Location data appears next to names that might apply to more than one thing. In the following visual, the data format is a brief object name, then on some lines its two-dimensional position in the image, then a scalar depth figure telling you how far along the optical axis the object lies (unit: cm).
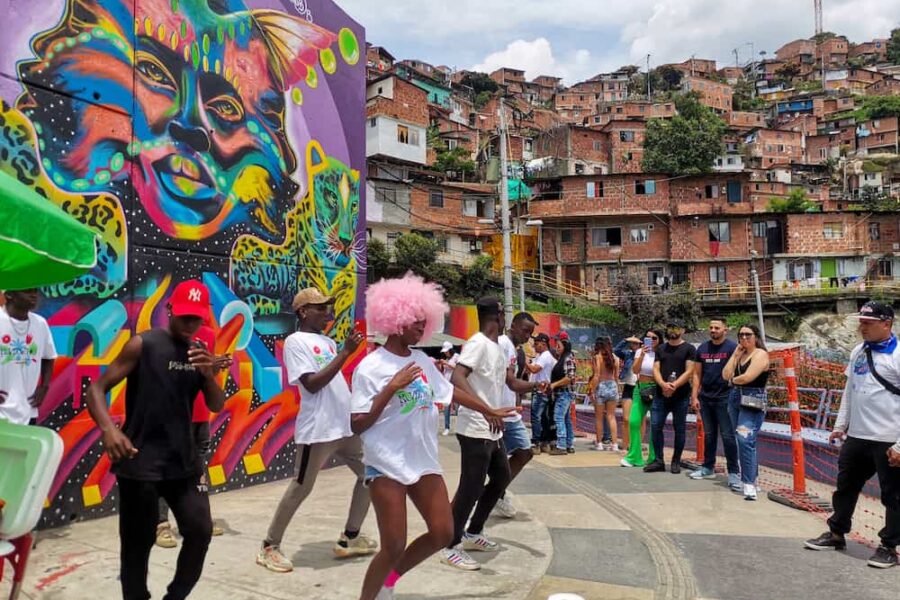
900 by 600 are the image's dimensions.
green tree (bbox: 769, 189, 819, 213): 5028
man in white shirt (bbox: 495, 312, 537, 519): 575
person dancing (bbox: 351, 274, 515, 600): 343
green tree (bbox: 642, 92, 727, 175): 5650
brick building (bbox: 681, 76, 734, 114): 9456
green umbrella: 248
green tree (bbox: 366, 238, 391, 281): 3259
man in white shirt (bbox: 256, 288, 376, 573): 454
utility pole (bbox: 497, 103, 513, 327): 2084
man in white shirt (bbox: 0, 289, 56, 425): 443
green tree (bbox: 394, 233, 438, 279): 3431
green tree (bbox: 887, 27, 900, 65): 12225
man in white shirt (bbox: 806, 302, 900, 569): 495
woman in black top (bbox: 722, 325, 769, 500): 698
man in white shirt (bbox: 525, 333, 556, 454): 1016
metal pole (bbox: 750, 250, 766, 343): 3645
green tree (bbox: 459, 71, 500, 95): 9556
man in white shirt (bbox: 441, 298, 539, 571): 470
